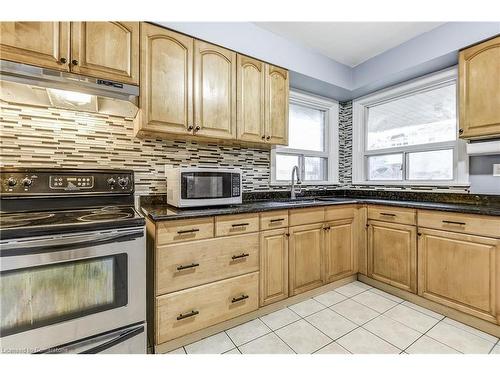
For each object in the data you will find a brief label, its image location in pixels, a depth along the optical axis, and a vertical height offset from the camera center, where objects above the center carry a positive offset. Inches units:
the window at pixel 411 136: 97.6 +24.6
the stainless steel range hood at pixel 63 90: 53.5 +24.8
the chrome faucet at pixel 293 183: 108.3 +2.0
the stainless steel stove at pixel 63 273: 44.4 -17.3
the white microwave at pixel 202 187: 70.6 +0.3
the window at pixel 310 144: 117.4 +23.4
